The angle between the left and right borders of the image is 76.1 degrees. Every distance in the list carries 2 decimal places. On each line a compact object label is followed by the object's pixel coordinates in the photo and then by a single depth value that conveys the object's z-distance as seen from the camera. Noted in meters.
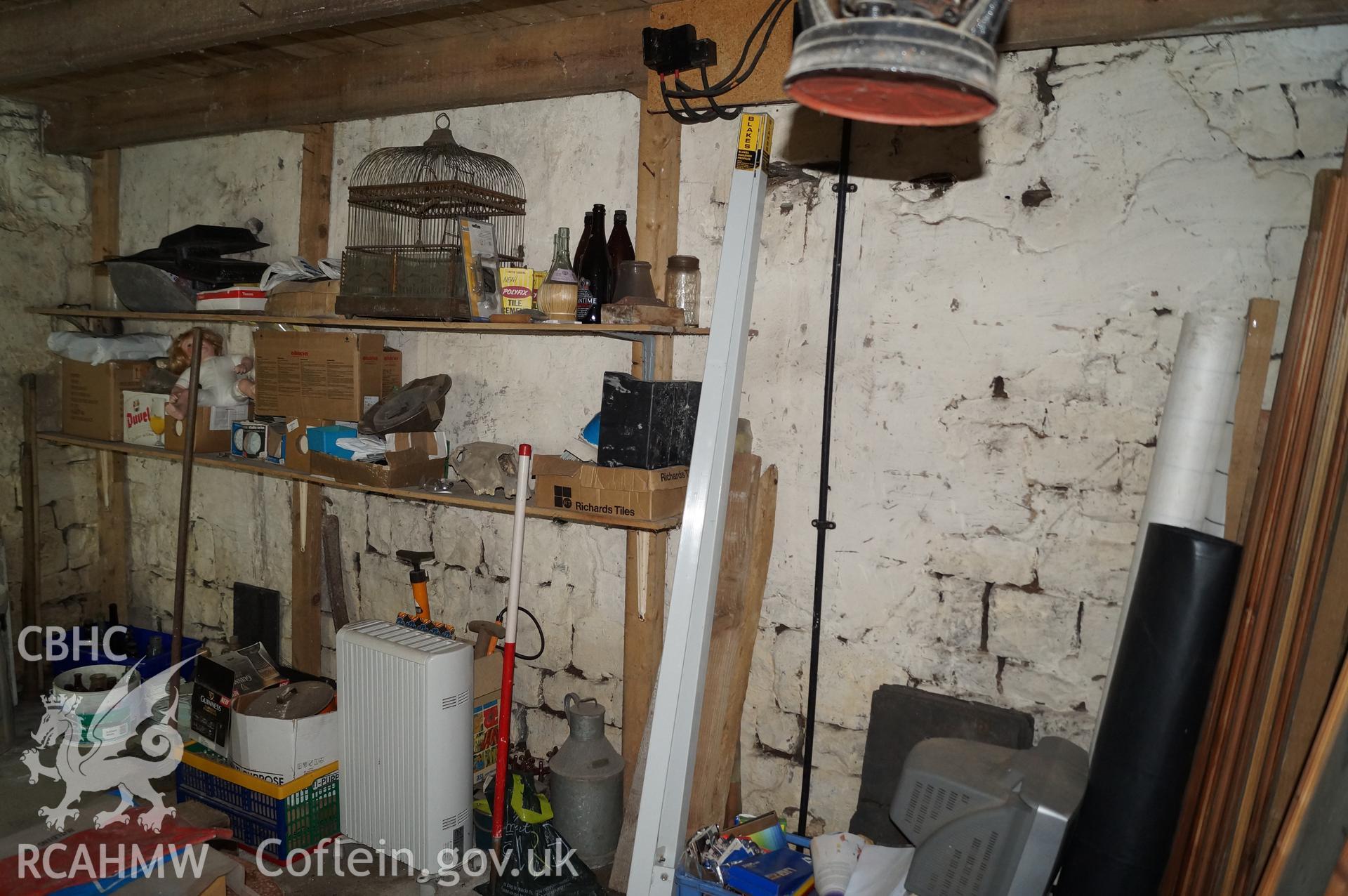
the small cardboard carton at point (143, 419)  3.48
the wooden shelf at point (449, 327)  2.38
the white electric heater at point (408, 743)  2.56
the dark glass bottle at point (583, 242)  2.67
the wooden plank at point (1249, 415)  1.87
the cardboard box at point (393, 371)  3.12
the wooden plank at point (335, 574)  3.36
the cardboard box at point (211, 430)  3.39
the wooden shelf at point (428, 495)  2.43
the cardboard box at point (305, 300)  2.96
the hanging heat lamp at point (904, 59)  0.88
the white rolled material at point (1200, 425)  1.88
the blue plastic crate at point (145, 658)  3.53
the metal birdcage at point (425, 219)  2.66
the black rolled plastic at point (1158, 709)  1.76
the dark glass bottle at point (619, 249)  2.65
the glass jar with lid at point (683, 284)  2.50
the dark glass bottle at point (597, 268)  2.62
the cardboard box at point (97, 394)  3.65
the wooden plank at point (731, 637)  2.41
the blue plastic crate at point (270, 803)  2.69
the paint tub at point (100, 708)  3.08
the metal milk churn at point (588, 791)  2.59
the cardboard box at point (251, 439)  3.23
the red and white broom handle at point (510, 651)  2.50
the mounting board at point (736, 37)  2.20
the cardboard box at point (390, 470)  2.72
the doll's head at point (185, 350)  3.56
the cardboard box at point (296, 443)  2.99
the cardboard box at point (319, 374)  2.96
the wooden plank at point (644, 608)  2.60
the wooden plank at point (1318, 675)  1.50
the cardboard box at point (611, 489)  2.37
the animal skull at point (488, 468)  2.71
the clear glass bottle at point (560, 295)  2.50
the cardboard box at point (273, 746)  2.73
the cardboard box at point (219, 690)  2.82
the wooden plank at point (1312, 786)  1.31
